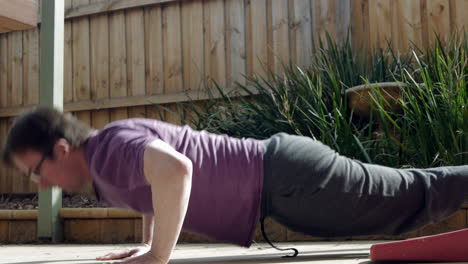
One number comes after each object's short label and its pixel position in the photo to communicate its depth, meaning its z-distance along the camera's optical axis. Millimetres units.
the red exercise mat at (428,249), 1564
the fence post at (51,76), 3416
